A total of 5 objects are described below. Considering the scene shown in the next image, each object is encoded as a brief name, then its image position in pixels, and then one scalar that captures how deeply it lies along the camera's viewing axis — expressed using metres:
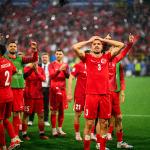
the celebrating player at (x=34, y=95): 17.33
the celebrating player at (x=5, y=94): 13.76
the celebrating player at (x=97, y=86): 13.59
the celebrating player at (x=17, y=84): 15.82
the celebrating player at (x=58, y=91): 18.13
